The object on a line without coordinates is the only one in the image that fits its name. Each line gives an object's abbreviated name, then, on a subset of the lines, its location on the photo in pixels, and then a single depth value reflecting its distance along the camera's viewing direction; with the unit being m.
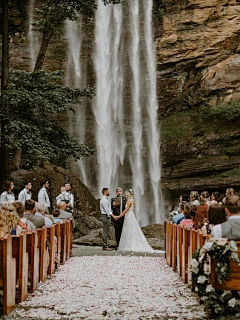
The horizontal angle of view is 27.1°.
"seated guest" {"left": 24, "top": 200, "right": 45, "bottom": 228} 9.67
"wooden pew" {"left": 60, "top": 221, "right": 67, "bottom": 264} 12.37
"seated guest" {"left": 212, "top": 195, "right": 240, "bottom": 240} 6.64
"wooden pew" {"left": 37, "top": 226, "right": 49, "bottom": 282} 9.03
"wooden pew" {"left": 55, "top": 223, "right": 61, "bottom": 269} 11.42
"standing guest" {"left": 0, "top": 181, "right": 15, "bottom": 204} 14.63
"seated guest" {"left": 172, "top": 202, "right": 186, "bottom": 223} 12.24
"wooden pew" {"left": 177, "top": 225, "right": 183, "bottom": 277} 9.94
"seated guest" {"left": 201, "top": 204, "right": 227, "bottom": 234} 6.91
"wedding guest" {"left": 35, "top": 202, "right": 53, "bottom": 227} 11.02
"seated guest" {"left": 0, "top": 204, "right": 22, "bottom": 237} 7.36
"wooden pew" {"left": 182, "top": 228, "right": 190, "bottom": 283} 9.10
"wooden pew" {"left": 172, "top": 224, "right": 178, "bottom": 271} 10.92
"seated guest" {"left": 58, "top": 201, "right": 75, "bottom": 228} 14.37
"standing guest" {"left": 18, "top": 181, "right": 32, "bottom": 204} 15.84
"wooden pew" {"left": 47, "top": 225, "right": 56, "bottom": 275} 10.20
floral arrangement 6.02
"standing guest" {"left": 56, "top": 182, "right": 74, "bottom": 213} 15.90
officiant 15.76
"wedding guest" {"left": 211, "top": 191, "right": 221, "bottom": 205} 12.76
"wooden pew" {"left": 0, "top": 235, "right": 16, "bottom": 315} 6.46
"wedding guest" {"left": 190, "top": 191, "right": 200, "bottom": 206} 12.41
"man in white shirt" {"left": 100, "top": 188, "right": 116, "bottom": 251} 14.95
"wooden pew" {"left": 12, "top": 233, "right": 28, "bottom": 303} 7.27
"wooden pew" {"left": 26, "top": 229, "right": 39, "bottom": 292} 8.12
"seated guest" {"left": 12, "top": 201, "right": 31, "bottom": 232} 7.95
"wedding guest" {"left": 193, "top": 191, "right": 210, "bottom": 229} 9.09
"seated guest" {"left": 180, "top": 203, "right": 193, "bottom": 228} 10.75
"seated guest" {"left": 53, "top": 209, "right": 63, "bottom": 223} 13.45
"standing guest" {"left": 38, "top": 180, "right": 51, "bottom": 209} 16.84
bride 15.30
